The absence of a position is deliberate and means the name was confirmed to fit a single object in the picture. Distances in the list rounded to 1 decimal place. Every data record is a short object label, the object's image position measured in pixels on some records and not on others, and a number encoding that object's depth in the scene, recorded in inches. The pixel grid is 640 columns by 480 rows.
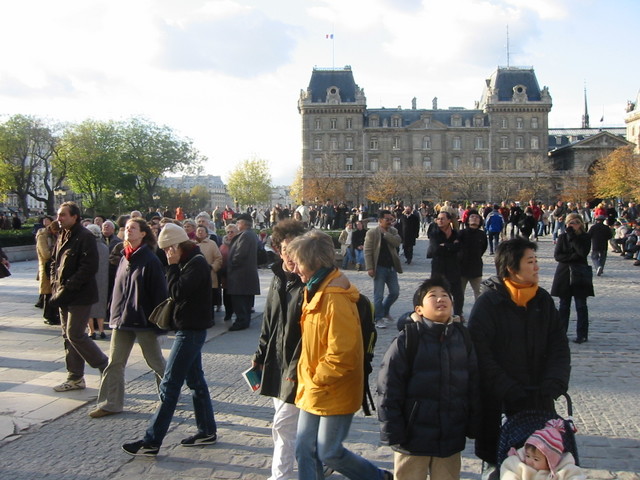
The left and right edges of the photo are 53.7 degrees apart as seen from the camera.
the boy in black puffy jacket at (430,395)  135.6
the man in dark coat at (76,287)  248.7
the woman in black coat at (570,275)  344.8
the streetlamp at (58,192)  1831.7
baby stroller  136.2
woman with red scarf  219.0
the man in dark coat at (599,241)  629.6
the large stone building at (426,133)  3486.7
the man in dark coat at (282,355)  159.3
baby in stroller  128.4
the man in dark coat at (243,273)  396.8
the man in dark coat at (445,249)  371.6
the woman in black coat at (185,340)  189.2
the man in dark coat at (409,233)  805.2
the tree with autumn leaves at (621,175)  2071.1
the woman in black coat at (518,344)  147.2
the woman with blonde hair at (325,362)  141.4
